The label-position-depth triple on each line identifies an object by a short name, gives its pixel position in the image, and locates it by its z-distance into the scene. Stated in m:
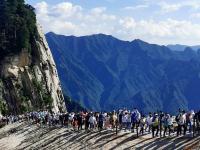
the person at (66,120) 51.70
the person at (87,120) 44.19
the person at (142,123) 38.04
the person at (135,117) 38.28
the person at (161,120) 36.19
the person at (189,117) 35.06
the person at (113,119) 41.69
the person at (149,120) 37.34
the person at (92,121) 43.41
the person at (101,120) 42.34
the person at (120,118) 41.81
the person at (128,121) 39.72
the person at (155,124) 36.12
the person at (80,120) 46.00
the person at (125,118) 40.00
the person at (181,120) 34.78
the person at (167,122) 35.66
